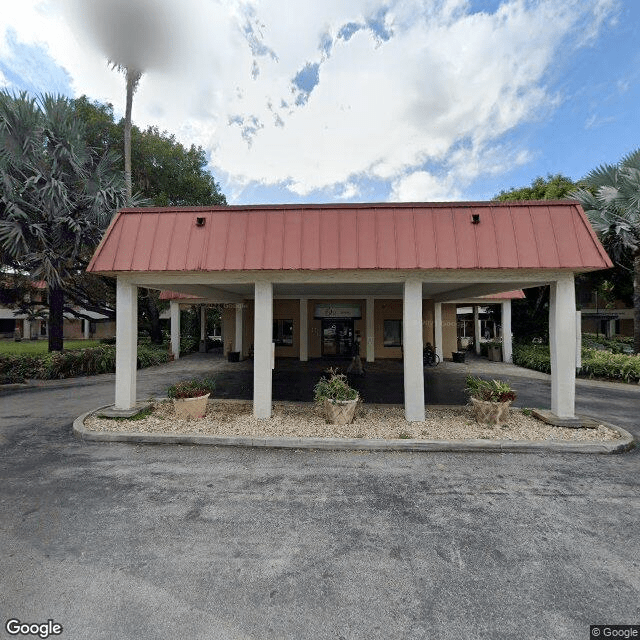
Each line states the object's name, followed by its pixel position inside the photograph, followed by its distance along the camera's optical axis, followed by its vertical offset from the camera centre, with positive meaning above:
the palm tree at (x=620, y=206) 14.63 +5.61
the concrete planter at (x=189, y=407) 8.05 -1.74
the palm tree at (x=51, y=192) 13.73 +6.01
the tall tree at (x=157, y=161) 21.88 +11.85
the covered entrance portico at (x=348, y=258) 7.27 +1.60
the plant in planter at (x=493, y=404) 7.63 -1.61
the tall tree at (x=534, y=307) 22.25 +1.65
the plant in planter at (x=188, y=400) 8.05 -1.58
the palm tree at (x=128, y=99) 17.97 +12.67
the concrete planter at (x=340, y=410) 7.66 -1.73
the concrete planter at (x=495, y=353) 19.81 -1.22
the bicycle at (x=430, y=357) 18.67 -1.36
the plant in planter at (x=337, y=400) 7.66 -1.54
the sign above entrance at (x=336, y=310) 20.09 +1.33
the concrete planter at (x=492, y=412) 7.62 -1.80
